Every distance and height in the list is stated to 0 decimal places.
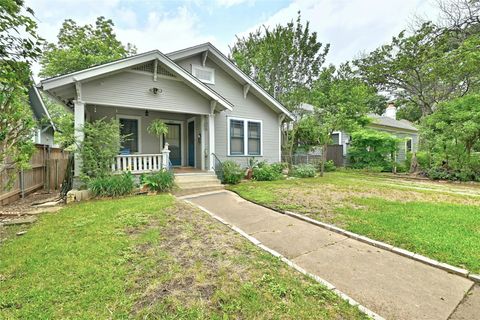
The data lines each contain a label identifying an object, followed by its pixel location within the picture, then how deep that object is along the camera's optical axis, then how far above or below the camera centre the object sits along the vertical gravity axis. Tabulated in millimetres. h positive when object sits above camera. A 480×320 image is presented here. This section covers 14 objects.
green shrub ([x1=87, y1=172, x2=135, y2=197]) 6688 -857
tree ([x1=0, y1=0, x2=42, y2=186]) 3102 +1197
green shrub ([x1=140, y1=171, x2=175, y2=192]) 7496 -813
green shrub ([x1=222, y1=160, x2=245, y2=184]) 9656 -721
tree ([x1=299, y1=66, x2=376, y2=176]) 13895 +3454
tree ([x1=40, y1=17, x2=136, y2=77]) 18078 +9591
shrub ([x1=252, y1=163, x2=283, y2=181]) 10547 -799
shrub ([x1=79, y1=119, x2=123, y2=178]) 6930 +259
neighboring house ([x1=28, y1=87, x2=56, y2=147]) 12018 +2800
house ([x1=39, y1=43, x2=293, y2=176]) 7535 +2003
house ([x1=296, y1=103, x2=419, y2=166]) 17781 +1544
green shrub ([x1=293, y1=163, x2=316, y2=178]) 11867 -819
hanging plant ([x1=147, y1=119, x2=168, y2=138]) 9113 +1146
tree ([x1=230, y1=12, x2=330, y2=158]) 16188 +7262
